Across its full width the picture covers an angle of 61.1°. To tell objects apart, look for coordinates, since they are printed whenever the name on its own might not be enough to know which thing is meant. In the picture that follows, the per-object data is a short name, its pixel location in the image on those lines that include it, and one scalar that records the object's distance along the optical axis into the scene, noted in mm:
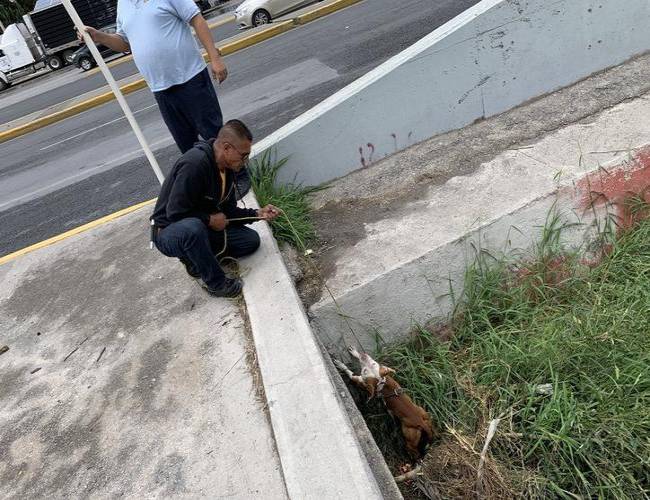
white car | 13133
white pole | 3363
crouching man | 2910
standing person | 3541
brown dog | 2818
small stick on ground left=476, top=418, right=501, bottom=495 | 2492
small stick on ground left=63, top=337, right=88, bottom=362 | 3093
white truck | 18703
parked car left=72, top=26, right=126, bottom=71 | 17355
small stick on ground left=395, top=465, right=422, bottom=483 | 2562
